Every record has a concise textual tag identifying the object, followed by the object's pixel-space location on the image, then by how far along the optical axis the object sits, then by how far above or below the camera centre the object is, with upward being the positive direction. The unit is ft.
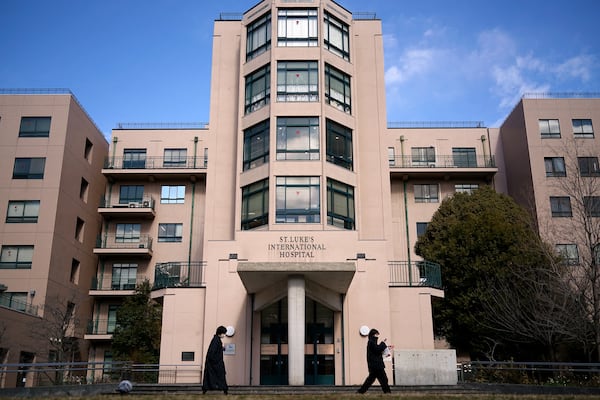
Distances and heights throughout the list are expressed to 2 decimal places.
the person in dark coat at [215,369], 51.66 -0.48
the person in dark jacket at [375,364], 51.72 -0.09
